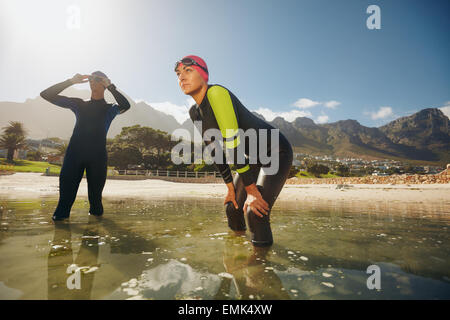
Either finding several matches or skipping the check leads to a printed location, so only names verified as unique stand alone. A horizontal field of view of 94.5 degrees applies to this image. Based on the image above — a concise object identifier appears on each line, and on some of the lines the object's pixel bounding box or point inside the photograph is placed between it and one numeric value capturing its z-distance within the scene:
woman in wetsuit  2.54
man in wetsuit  4.06
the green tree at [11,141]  39.91
